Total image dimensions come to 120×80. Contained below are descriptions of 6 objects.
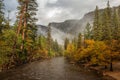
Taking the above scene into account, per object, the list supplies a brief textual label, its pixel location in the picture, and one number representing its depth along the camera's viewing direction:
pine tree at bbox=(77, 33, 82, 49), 35.06
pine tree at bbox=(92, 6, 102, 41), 29.01
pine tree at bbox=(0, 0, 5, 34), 18.62
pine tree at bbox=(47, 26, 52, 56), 50.28
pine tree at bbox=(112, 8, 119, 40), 31.94
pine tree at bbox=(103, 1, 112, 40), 30.05
